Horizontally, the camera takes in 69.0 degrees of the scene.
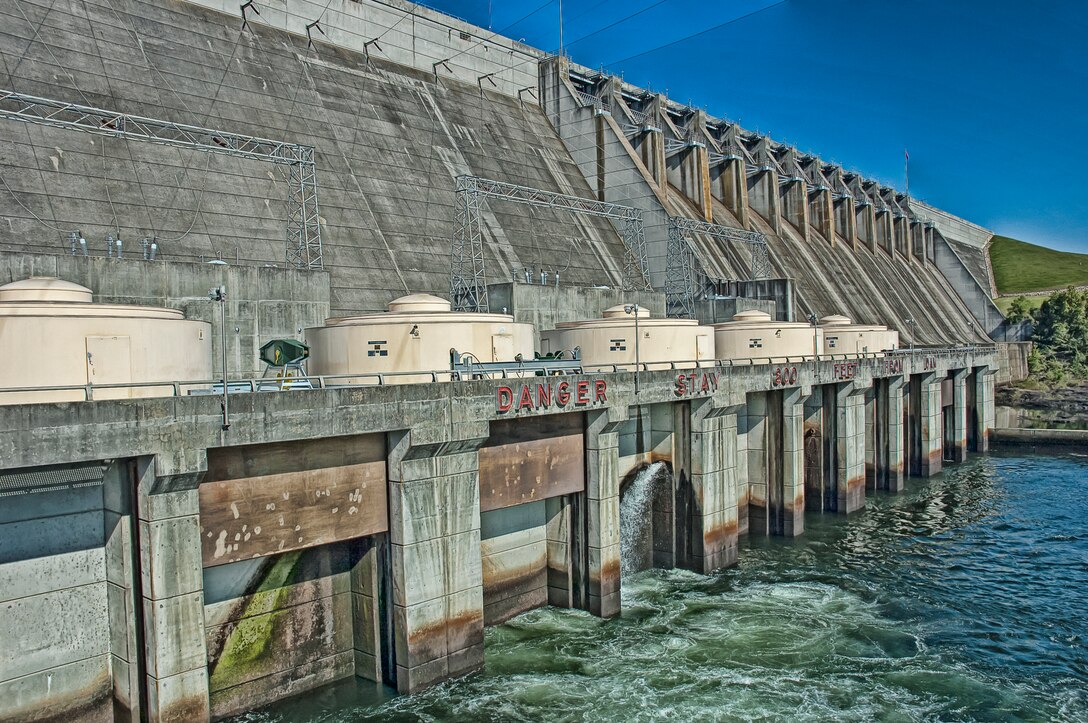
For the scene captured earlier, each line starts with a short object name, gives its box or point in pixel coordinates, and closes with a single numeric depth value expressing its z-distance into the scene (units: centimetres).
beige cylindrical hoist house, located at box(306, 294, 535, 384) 2902
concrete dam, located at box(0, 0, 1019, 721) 1911
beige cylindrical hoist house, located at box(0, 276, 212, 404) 2016
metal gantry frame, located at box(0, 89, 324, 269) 3484
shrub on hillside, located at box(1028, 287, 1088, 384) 9888
